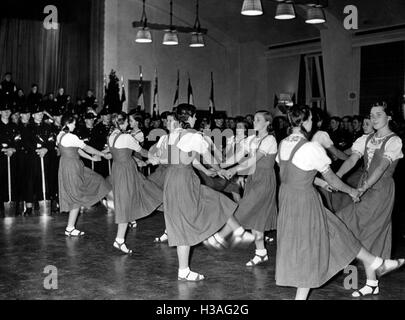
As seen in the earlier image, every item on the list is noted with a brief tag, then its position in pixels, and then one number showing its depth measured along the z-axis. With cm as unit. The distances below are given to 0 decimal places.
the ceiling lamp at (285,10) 783
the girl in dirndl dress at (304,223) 369
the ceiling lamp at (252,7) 745
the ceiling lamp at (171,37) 1111
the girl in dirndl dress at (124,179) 582
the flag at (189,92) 1638
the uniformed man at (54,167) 896
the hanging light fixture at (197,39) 1170
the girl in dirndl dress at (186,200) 463
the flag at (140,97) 1559
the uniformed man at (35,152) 868
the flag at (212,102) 1633
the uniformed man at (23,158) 854
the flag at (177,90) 1602
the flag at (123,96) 1512
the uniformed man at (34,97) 1379
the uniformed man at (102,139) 1074
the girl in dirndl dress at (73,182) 659
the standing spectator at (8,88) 1332
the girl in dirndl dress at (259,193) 528
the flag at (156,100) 1641
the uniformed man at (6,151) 835
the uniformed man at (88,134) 1043
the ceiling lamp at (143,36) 1083
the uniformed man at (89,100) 1415
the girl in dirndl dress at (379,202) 432
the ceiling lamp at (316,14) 840
